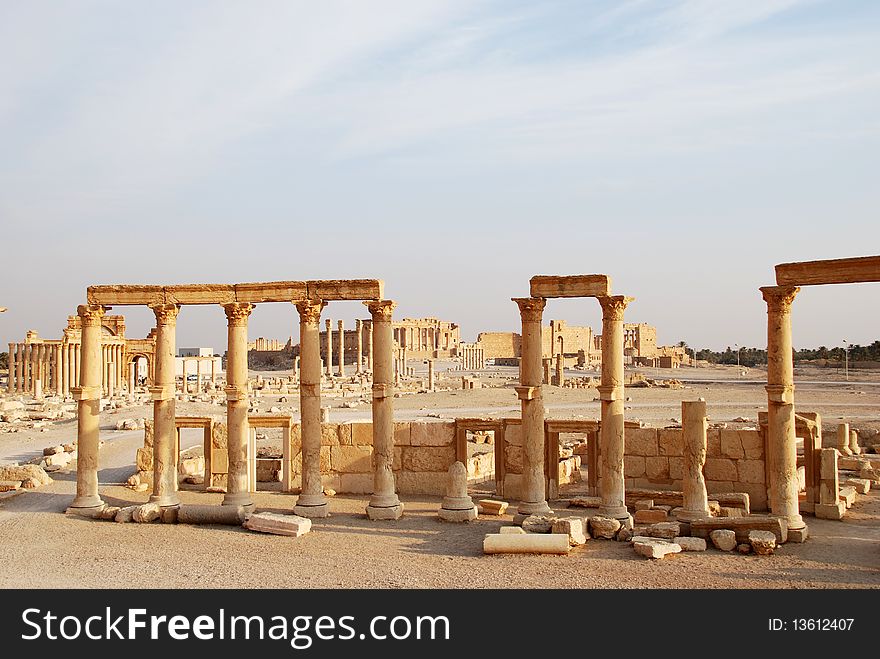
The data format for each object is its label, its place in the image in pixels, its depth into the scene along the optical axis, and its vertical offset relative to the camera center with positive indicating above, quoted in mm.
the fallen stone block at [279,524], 16312 -3504
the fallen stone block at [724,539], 14758 -3454
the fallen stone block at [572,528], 15266 -3377
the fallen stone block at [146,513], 17656 -3509
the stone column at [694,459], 16906 -2233
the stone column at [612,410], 17203 -1179
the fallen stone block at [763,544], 14406 -3449
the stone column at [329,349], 68850 +792
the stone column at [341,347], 71500 +985
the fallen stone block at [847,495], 19328 -3458
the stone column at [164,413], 18484 -1298
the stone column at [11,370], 62812 -917
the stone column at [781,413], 15977 -1159
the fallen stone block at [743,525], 15109 -3275
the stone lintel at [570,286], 17328 +1600
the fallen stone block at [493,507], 19109 -3659
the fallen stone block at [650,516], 17672 -3613
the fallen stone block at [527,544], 14484 -3469
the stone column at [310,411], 18125 -1239
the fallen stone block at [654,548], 14078 -3482
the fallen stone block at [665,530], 15492 -3446
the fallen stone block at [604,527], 15938 -3472
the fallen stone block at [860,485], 21375 -3514
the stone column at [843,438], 26855 -2809
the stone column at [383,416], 18250 -1375
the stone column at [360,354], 70650 +335
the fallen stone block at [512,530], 15211 -3377
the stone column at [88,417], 18656 -1405
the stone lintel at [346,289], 18000 +1585
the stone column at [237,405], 18375 -1116
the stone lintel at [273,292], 18359 +1569
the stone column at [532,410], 17797 -1208
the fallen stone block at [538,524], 15930 -3418
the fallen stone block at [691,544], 14703 -3524
